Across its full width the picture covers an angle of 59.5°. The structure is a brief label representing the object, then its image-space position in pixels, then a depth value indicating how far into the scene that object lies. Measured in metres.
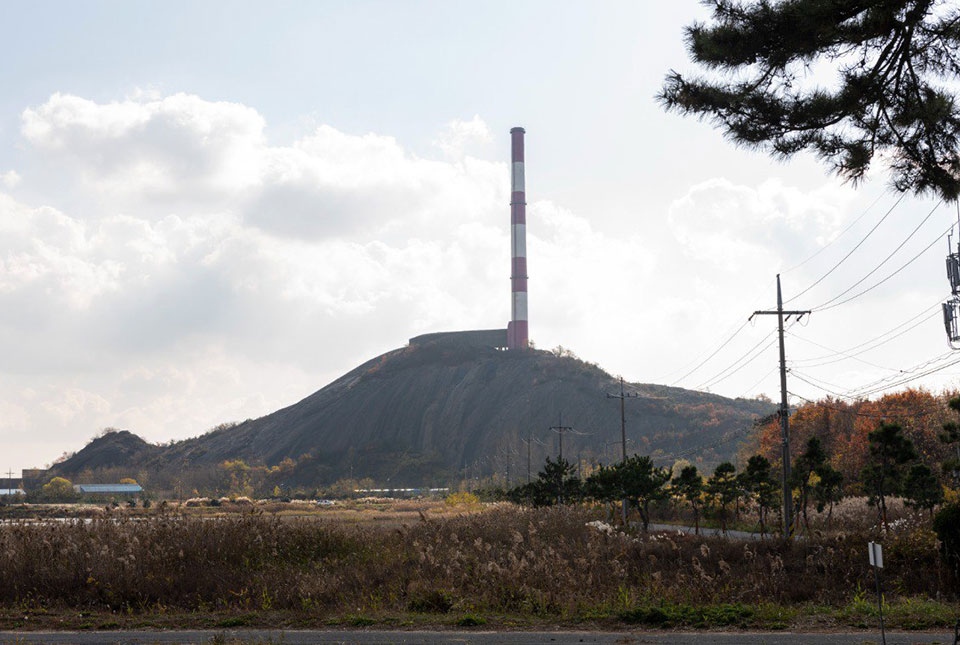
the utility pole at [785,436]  36.06
